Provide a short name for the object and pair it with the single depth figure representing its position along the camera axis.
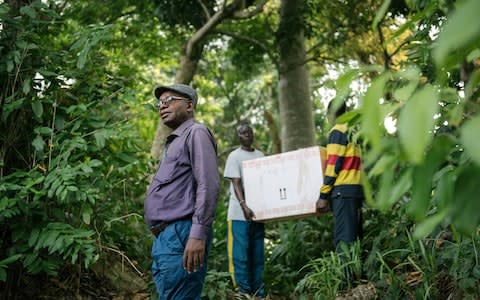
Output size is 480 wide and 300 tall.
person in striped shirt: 5.55
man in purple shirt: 3.68
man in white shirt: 6.14
